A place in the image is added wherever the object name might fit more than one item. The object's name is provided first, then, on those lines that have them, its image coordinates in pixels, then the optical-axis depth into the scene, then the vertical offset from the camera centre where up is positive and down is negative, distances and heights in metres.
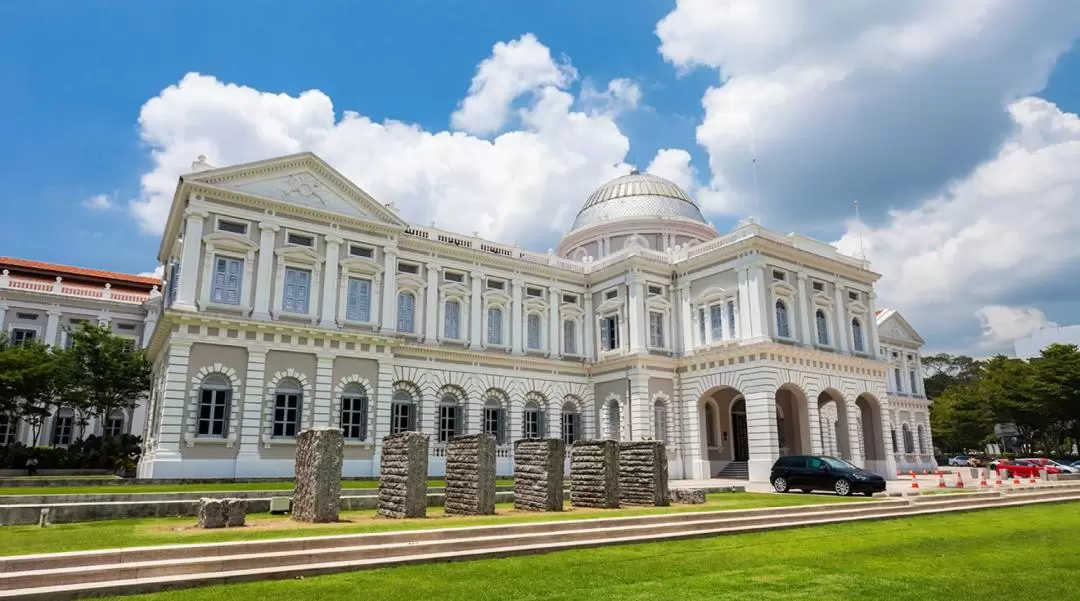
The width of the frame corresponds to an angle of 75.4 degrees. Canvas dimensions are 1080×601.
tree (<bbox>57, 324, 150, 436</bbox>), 34.28 +4.27
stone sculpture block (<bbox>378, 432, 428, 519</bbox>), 14.57 -0.39
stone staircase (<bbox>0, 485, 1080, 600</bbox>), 7.79 -1.25
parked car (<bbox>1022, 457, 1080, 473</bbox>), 36.91 -0.24
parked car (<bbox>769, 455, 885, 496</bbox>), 21.83 -0.53
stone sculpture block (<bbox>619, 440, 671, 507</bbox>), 18.03 -0.35
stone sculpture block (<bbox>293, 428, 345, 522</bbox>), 13.26 -0.34
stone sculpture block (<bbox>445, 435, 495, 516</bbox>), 15.05 -0.37
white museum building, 26.31 +5.49
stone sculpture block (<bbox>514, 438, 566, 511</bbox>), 15.90 -0.35
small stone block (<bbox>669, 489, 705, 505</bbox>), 18.33 -0.93
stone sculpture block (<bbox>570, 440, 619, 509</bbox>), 16.78 -0.36
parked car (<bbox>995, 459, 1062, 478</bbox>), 31.85 -0.45
